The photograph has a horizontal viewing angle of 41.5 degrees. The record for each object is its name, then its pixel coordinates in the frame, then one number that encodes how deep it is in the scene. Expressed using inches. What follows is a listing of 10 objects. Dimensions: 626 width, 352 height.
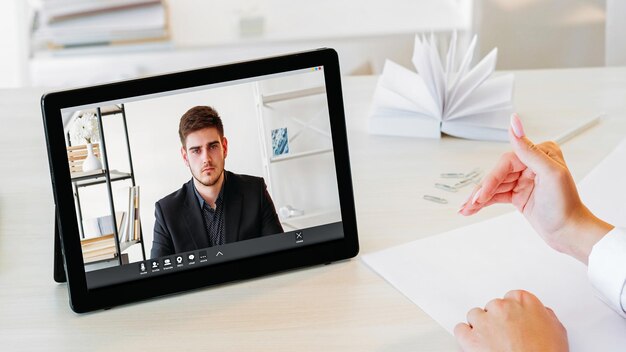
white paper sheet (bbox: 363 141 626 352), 36.7
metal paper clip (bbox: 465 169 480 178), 51.1
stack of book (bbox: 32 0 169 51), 107.9
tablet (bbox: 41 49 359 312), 38.0
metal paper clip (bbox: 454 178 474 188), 50.1
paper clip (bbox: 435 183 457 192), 49.7
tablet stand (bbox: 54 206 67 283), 40.4
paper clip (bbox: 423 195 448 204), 48.2
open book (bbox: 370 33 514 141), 56.7
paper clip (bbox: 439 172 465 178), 51.3
